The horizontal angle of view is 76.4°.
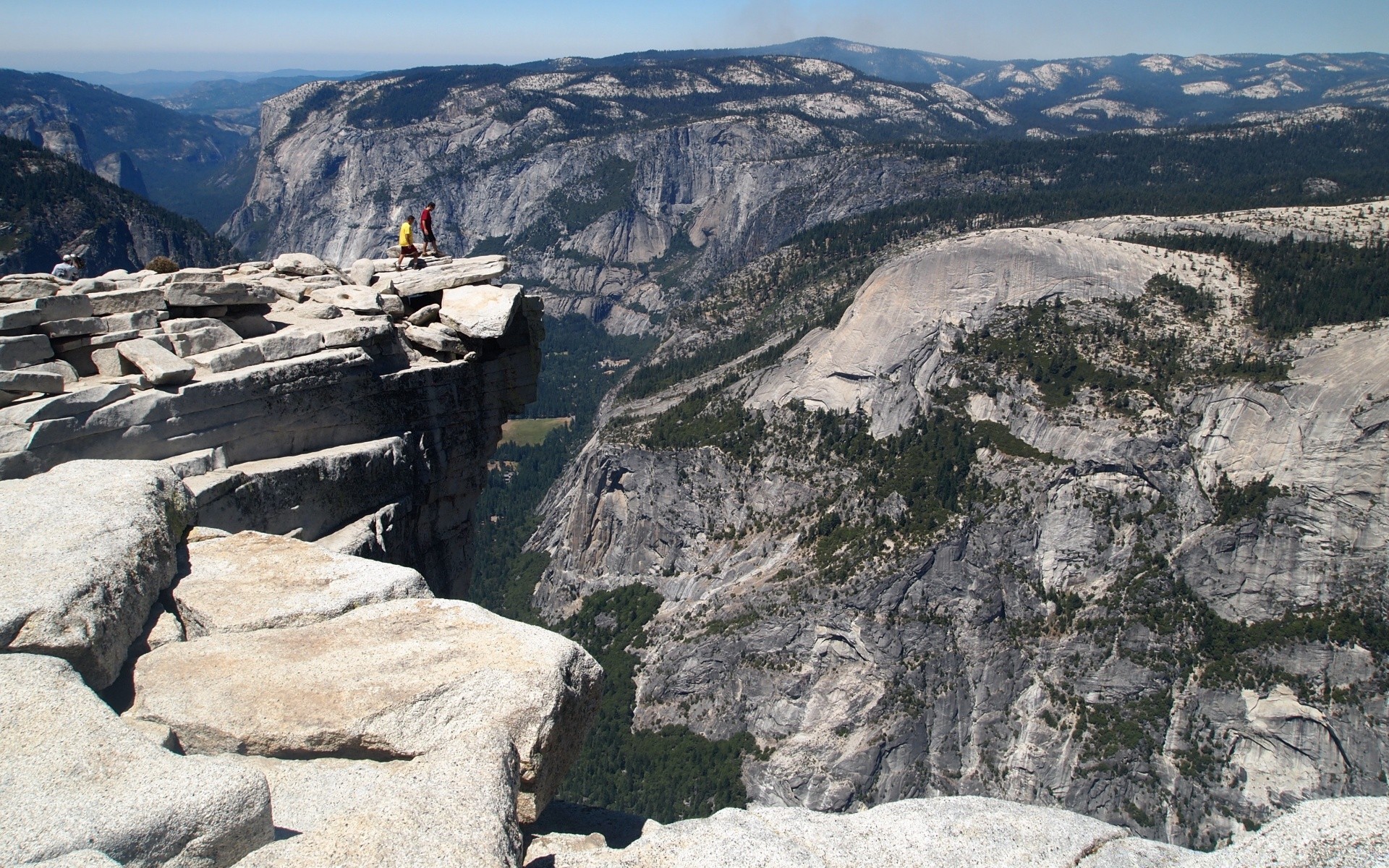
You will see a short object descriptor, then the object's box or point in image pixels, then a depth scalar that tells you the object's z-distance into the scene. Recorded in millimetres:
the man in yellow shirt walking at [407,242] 21438
